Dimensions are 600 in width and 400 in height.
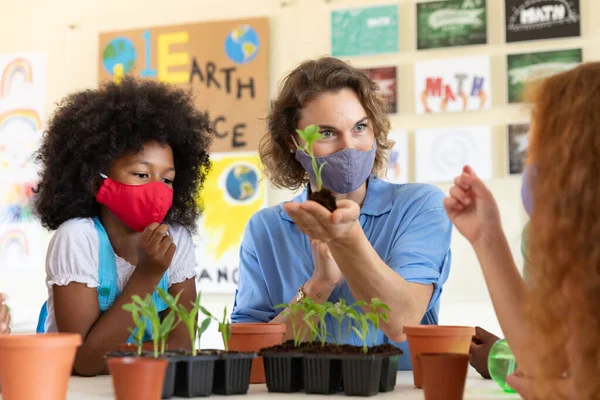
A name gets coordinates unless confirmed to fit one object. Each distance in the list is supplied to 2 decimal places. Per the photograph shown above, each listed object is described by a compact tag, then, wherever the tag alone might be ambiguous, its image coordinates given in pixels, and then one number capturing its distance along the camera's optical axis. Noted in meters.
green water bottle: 1.08
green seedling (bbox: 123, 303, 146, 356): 0.96
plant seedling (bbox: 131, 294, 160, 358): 0.97
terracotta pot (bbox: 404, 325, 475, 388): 1.10
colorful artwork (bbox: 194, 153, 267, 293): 3.14
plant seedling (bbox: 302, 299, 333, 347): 1.11
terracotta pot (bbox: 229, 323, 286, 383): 1.18
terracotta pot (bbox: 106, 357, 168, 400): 0.87
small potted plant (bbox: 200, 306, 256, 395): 1.01
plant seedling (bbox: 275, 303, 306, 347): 1.10
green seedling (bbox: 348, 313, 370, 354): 1.10
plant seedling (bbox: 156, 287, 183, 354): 0.98
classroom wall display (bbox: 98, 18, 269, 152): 3.18
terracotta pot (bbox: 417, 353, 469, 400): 0.93
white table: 1.03
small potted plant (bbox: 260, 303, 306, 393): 1.05
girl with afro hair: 1.57
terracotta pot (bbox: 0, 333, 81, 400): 0.87
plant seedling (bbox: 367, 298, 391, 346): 1.08
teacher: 1.54
